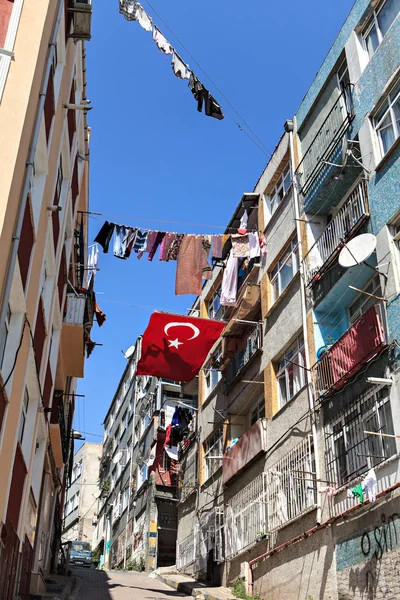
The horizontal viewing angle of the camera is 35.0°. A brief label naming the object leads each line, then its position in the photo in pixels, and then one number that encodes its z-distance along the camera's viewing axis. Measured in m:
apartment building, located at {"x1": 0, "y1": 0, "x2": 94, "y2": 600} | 9.88
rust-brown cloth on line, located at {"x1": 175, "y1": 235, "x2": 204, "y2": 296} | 18.61
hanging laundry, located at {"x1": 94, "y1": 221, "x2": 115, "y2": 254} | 18.22
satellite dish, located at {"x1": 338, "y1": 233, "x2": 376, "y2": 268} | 12.52
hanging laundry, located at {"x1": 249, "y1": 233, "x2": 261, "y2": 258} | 19.94
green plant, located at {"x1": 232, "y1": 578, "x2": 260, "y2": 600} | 16.06
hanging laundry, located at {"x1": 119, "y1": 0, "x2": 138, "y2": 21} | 13.30
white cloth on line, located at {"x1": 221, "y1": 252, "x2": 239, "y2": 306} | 20.06
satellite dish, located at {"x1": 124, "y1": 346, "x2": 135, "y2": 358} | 46.47
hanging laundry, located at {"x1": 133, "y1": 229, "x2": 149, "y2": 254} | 18.27
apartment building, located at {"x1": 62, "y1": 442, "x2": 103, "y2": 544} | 61.28
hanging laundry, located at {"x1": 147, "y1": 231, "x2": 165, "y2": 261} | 18.34
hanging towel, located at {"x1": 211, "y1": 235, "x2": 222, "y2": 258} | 19.03
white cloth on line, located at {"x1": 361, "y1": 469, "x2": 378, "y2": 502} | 10.94
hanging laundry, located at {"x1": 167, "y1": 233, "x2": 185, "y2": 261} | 18.56
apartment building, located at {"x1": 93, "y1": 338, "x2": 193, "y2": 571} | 33.75
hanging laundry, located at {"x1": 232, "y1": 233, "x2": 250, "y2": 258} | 20.05
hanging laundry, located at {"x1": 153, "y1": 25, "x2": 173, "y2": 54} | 13.86
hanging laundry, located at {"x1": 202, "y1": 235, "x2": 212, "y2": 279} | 18.84
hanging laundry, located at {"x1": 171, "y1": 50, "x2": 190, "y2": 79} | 14.12
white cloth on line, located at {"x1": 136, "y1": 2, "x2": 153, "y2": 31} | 13.55
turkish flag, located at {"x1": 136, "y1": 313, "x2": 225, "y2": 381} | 19.67
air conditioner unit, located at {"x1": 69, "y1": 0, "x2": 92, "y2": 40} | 13.77
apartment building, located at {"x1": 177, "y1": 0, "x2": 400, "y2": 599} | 12.05
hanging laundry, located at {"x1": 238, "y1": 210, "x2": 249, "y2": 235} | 21.86
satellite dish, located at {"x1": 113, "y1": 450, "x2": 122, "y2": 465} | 48.96
